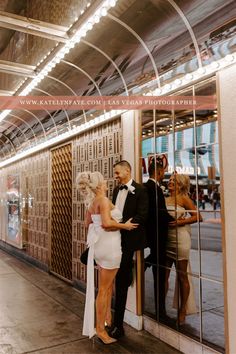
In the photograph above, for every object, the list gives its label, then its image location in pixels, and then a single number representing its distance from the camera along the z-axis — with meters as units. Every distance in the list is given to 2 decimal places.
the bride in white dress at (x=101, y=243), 3.56
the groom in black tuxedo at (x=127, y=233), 3.67
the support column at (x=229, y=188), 2.82
